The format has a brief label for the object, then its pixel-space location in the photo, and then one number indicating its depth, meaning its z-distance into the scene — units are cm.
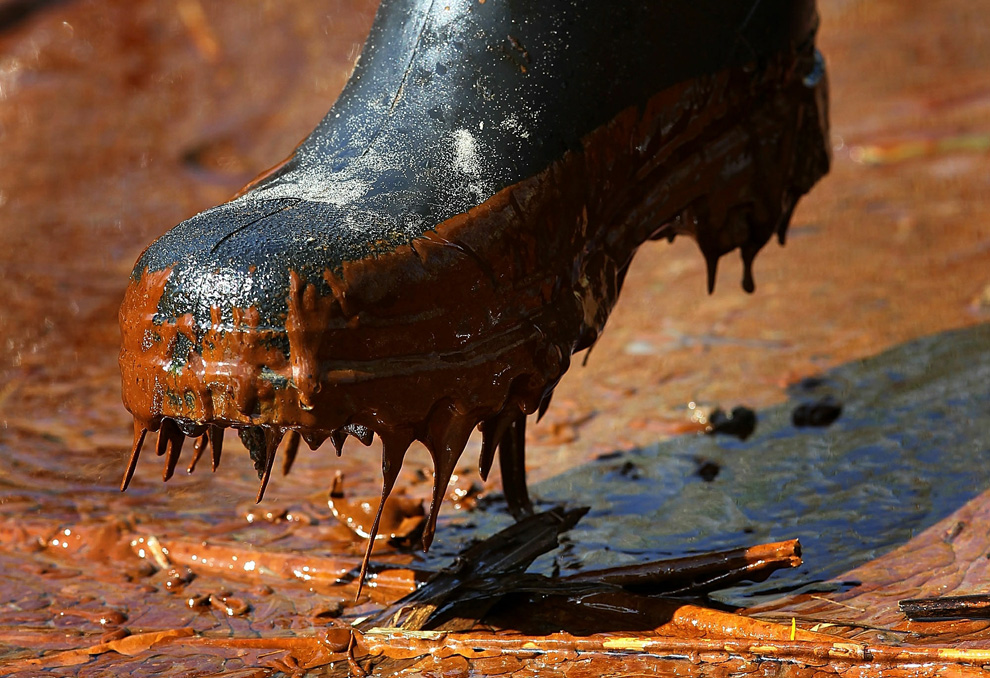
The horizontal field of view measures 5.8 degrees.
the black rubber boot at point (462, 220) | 364
